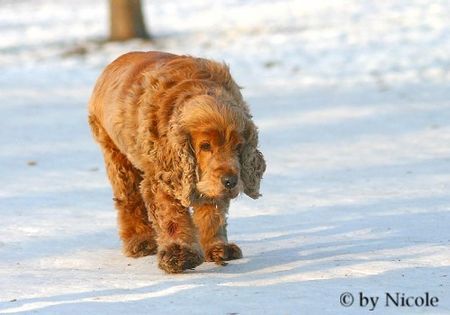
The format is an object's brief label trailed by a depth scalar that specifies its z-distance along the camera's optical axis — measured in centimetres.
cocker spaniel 1202
